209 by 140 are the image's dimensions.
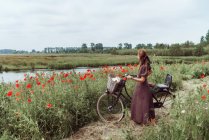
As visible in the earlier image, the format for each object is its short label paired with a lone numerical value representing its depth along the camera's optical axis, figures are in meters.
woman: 6.39
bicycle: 6.74
